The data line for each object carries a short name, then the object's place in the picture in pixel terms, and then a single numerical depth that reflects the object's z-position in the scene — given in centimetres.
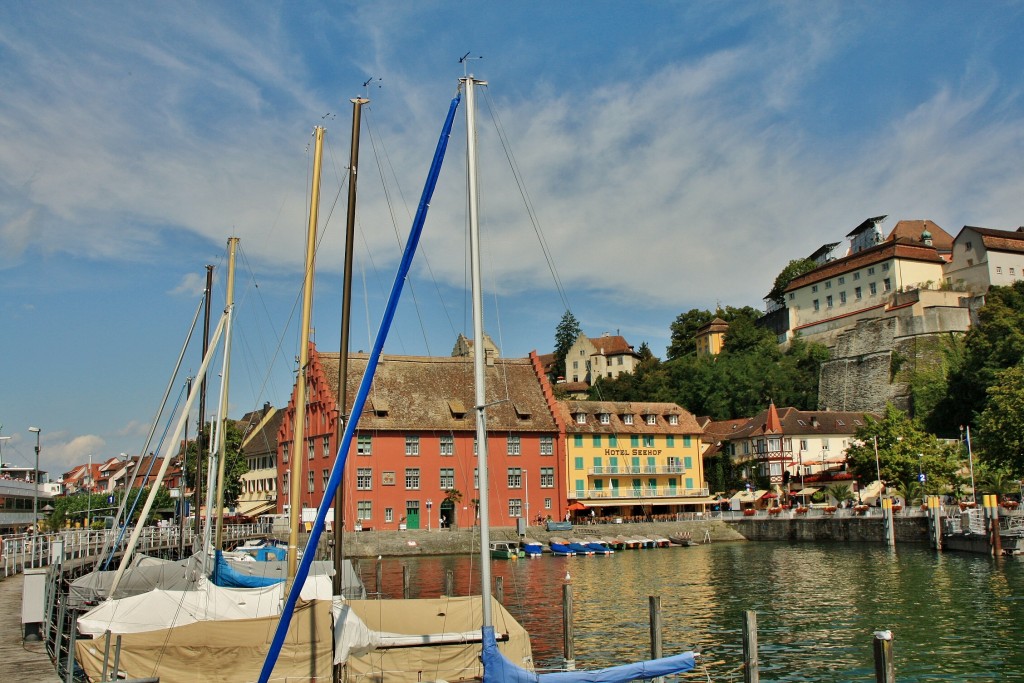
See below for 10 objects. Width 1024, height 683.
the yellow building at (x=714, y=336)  15712
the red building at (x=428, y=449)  7781
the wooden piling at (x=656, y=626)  2084
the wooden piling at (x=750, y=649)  1755
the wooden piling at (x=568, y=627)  2397
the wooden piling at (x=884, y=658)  1556
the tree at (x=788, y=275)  16679
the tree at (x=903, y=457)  7881
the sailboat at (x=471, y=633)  1652
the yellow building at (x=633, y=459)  8756
